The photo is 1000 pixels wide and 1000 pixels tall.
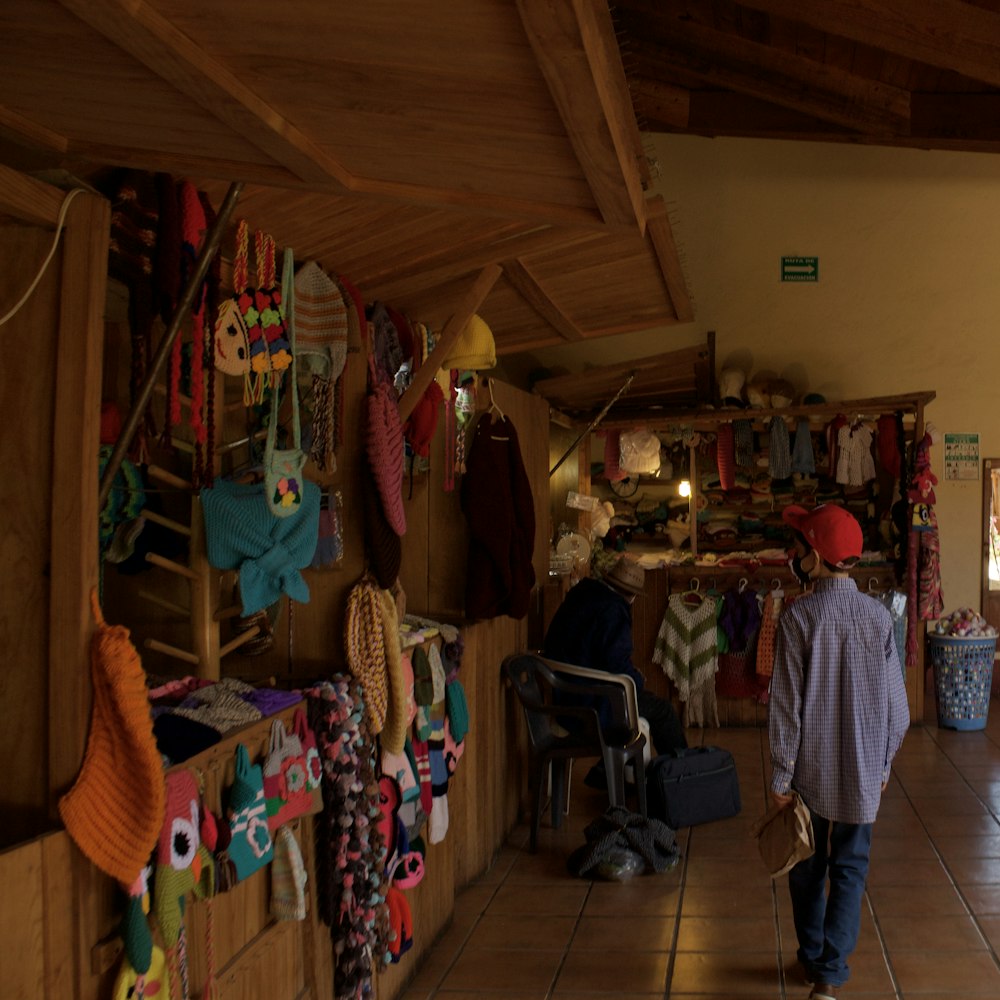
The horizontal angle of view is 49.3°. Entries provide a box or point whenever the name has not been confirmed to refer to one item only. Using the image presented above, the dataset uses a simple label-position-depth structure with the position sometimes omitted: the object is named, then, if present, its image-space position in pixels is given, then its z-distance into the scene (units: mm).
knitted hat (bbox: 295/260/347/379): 3123
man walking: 3299
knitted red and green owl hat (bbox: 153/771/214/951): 2135
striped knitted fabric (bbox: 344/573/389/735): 3320
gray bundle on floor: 4602
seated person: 5121
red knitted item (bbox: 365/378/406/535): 3455
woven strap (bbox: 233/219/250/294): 2787
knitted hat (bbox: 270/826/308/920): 2729
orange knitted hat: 1995
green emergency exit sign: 9188
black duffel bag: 5199
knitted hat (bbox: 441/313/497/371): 4188
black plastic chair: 4973
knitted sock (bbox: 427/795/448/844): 3840
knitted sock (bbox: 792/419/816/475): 8414
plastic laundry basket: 7473
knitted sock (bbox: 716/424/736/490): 8672
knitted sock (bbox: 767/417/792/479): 8383
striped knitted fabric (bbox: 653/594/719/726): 7352
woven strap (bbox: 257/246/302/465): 2867
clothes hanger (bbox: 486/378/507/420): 4957
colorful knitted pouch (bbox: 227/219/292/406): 2787
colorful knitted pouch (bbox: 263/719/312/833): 2662
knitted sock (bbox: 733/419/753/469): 8562
